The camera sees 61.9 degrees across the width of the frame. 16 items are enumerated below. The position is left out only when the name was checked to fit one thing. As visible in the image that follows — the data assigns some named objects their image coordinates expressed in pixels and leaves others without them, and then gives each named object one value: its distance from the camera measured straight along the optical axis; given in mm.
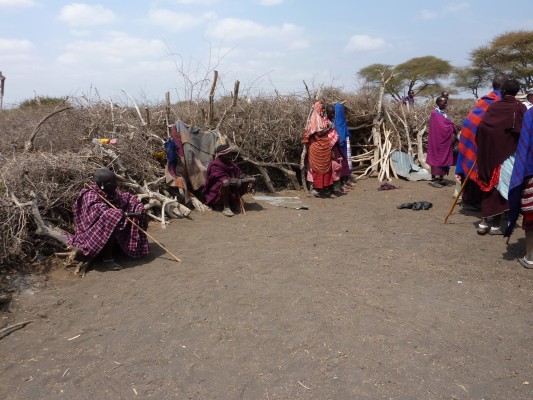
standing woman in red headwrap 8180
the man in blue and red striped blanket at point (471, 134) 5797
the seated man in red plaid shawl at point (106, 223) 4613
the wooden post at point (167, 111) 7922
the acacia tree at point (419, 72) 24125
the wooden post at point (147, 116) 7744
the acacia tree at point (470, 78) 23094
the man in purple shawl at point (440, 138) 8414
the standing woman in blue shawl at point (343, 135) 8898
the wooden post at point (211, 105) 8065
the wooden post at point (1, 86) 8359
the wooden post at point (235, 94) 8328
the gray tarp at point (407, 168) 9766
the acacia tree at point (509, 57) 20062
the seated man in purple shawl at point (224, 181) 6930
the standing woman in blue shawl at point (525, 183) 4152
